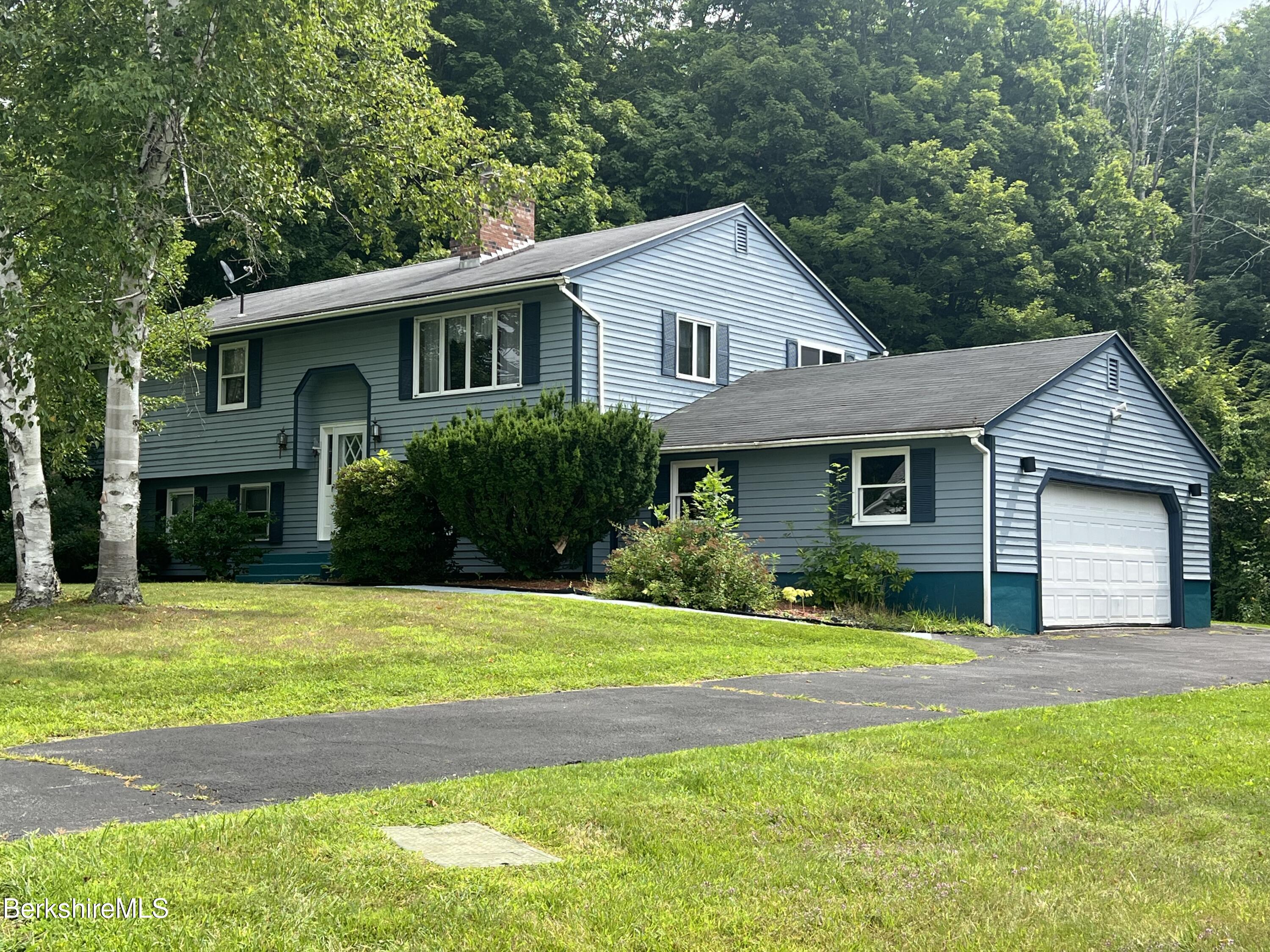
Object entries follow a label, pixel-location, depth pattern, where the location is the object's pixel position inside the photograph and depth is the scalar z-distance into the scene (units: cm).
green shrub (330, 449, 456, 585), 2272
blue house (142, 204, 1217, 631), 2139
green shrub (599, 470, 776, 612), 1941
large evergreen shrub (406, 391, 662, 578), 2088
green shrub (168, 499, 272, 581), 2733
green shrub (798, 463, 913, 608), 2120
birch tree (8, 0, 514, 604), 1431
